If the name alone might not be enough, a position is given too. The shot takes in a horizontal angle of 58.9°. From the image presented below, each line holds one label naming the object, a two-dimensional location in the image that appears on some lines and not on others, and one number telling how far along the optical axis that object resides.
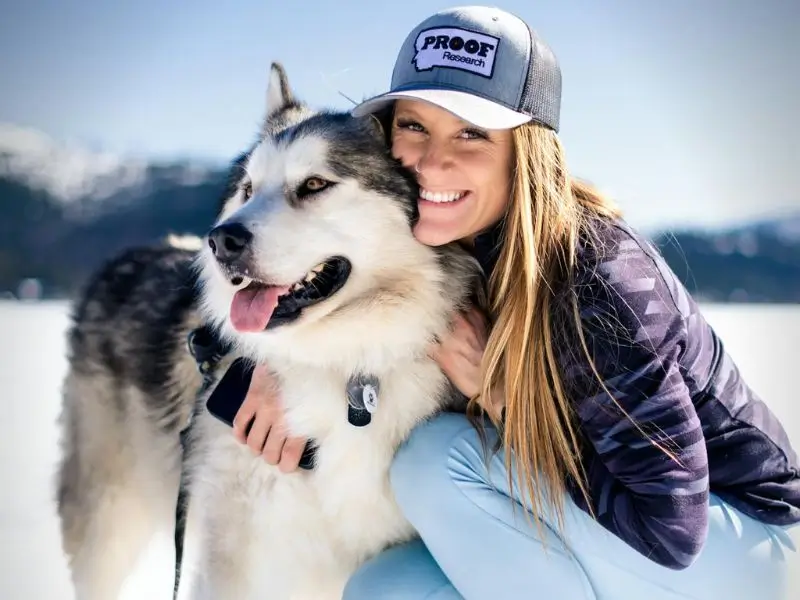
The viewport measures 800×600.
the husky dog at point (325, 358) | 1.70
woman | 1.47
